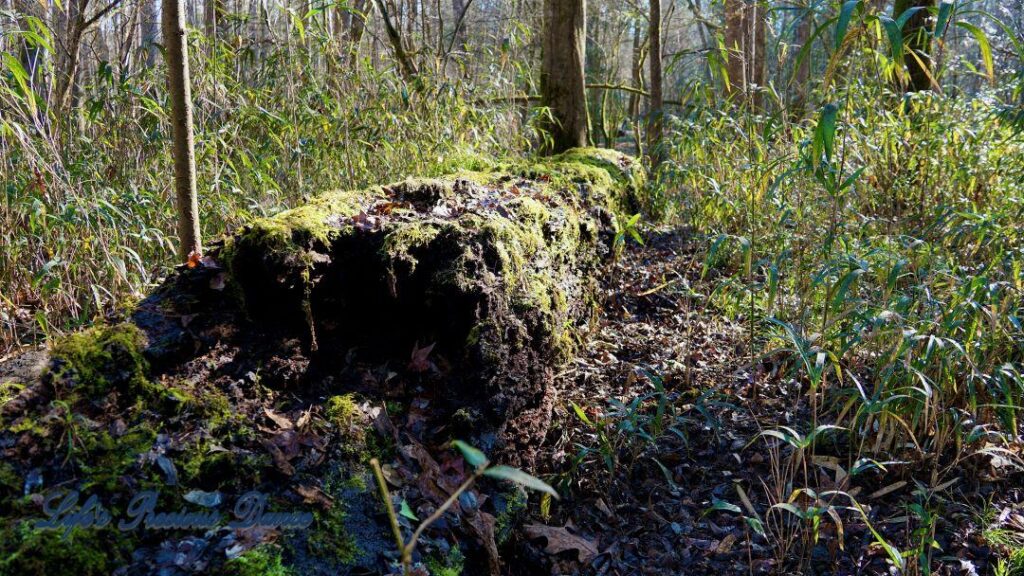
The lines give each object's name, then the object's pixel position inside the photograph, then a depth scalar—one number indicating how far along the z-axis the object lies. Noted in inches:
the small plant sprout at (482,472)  32.4
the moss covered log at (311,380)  64.6
